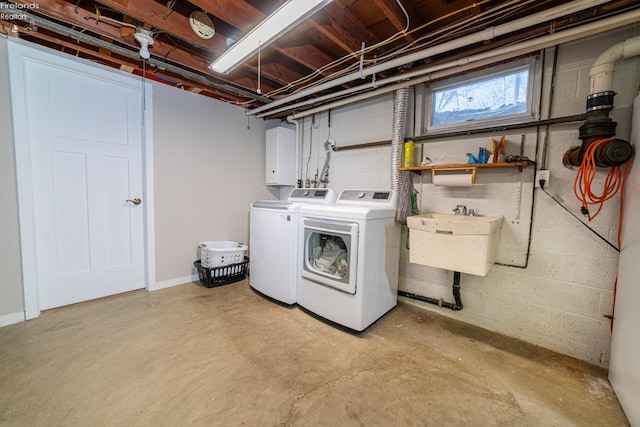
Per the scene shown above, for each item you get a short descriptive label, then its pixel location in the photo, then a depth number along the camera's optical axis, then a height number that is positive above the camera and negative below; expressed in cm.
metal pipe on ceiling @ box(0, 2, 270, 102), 178 +126
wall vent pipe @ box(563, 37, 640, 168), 149 +61
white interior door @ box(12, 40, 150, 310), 227 +14
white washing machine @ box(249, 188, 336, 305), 253 -53
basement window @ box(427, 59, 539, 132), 202 +93
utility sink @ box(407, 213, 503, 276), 174 -32
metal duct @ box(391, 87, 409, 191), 246 +72
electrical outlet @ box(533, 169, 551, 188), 191 +21
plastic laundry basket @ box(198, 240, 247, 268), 302 -76
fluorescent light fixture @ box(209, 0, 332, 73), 146 +113
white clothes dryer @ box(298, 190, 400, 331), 206 -59
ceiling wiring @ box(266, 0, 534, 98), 165 +129
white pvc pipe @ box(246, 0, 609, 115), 145 +115
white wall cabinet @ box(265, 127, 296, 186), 369 +61
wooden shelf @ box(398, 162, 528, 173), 192 +29
